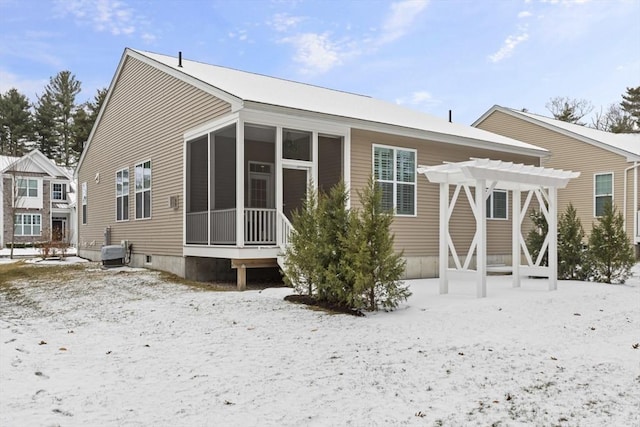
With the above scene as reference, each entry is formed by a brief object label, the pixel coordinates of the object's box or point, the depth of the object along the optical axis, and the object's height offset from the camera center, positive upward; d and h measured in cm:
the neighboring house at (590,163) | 1858 +205
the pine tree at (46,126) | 4491 +783
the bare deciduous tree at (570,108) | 4145 +897
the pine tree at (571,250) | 1140 -70
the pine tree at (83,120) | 4303 +798
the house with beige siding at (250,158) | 1032 +145
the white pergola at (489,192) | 871 +39
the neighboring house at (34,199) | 3250 +115
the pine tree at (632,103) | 4066 +915
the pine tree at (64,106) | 4541 +978
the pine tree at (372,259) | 723 -57
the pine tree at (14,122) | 4350 +795
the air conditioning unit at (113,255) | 1480 -109
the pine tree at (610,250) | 1093 -67
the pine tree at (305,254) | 800 -57
